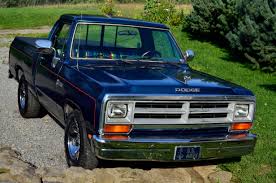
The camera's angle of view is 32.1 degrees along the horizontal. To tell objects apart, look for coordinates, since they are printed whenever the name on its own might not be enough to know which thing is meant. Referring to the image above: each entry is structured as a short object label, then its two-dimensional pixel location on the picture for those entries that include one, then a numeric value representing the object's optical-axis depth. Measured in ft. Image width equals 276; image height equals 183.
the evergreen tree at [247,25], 40.29
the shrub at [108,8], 81.93
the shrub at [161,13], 69.46
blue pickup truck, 15.35
